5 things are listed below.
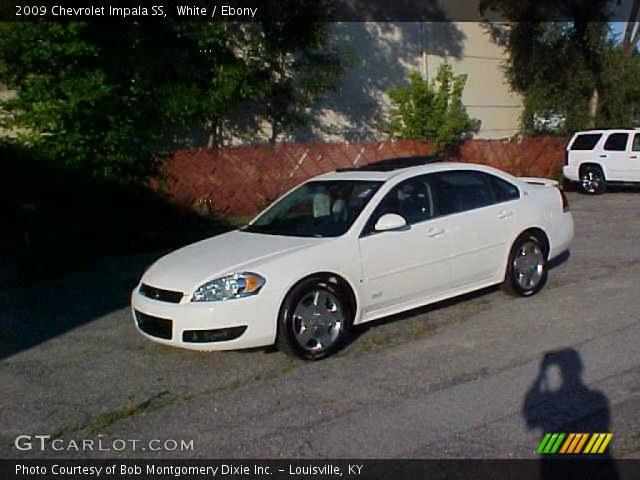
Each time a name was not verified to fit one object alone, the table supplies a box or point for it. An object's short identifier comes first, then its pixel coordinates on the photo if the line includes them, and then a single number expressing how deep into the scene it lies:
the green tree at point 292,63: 17.64
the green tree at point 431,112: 20.34
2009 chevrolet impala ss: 6.04
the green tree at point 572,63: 24.23
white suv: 18.50
